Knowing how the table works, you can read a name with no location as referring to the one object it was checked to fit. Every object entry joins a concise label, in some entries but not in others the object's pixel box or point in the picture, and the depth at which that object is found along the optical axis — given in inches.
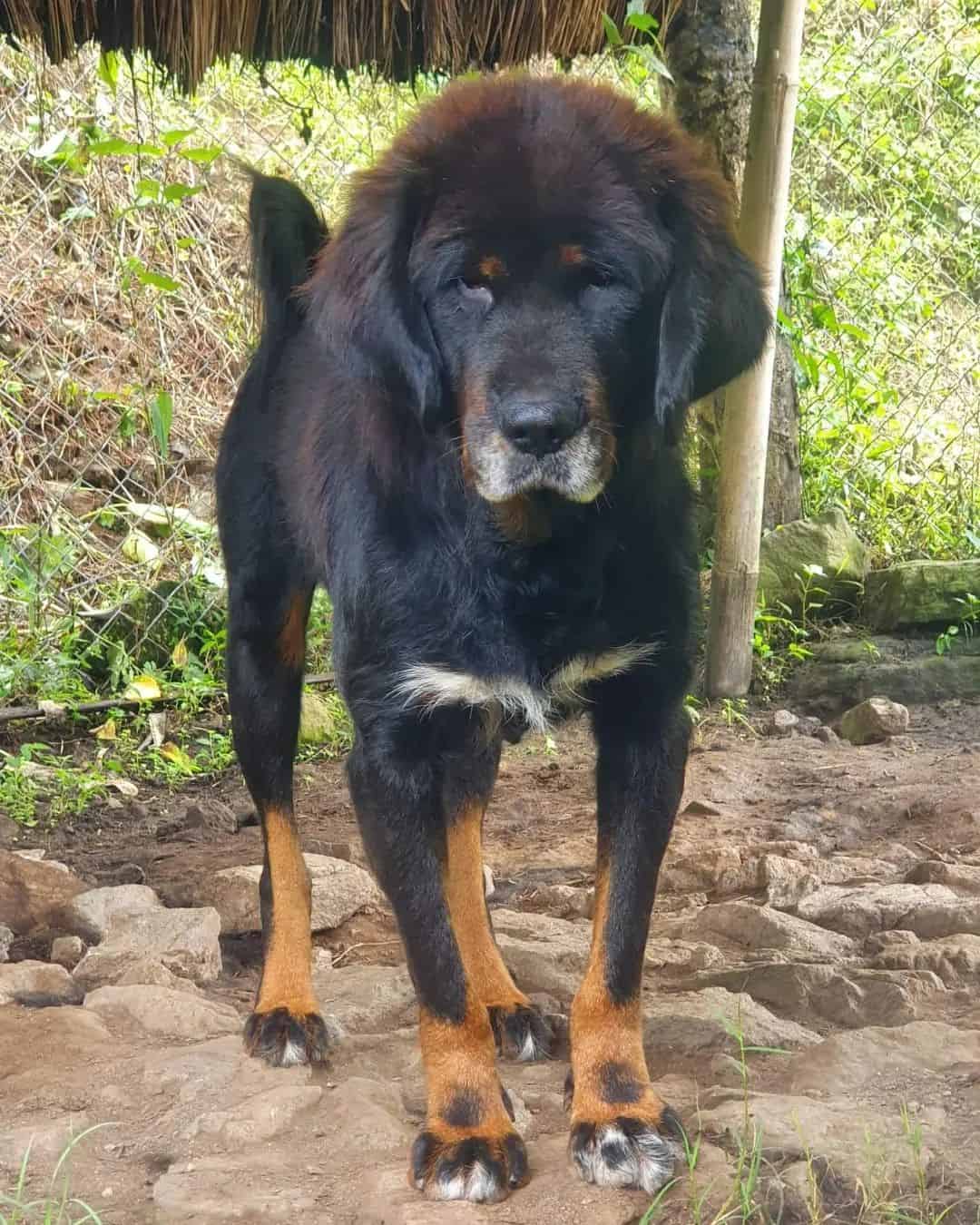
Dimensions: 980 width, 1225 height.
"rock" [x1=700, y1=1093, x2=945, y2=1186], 96.7
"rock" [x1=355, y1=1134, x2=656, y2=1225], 96.7
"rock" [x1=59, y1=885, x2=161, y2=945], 154.1
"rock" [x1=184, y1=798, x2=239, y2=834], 199.6
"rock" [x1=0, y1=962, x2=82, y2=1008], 136.2
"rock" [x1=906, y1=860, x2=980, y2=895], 157.6
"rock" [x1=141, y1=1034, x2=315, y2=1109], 114.1
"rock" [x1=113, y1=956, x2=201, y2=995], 138.1
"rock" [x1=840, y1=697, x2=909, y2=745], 225.1
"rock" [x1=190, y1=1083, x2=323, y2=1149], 107.3
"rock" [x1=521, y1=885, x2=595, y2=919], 168.4
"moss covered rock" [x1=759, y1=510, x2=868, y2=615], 252.2
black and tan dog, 106.2
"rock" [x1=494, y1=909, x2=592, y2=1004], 145.4
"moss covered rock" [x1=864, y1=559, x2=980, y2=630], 248.8
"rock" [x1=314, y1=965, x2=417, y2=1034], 138.7
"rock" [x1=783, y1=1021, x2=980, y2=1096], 111.0
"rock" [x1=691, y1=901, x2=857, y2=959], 144.8
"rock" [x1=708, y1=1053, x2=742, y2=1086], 117.8
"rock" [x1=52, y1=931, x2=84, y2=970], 148.6
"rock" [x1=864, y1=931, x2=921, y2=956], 141.5
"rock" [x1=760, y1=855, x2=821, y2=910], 163.6
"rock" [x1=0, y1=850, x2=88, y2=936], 160.4
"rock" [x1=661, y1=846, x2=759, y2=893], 169.5
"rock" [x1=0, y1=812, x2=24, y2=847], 196.1
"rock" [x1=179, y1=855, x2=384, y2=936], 164.2
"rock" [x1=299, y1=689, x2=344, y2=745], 237.3
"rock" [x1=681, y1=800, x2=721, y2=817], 196.2
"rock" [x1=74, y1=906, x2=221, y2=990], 141.5
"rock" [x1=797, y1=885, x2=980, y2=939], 146.2
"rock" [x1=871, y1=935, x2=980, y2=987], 132.3
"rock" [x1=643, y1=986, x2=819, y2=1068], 122.7
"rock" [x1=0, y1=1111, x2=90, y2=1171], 103.3
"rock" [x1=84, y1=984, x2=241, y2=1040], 130.0
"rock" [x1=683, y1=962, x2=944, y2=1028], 127.9
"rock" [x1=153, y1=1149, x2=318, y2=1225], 96.3
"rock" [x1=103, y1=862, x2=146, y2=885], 178.1
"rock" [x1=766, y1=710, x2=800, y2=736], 229.8
